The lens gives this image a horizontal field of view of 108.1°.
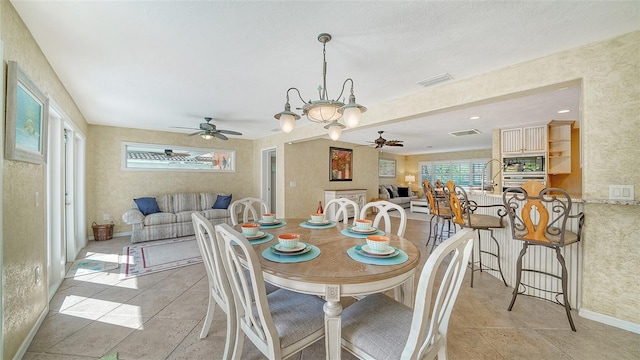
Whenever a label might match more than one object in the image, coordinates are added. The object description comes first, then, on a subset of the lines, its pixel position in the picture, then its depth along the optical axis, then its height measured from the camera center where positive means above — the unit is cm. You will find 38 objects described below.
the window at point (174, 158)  507 +49
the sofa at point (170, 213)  437 -72
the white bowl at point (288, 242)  144 -39
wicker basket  445 -102
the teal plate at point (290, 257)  133 -47
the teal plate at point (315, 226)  219 -45
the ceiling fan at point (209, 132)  398 +81
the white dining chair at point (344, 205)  263 -31
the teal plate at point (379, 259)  129 -46
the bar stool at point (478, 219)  257 -48
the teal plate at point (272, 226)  221 -46
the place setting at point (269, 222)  224 -43
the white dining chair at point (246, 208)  263 -35
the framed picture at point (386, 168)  950 +46
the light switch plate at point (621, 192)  179 -11
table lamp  1009 +0
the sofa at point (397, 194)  852 -62
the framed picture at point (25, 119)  146 +43
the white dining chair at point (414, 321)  94 -75
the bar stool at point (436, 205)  360 -46
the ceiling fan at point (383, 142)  548 +89
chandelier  175 +53
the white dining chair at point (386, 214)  207 -34
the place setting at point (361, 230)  191 -44
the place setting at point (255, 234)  175 -44
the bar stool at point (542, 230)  189 -46
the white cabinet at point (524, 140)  454 +79
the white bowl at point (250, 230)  182 -41
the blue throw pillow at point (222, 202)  554 -56
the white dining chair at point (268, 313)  107 -76
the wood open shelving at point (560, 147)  447 +61
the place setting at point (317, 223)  221 -44
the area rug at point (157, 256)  312 -120
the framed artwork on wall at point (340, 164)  661 +43
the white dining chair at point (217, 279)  139 -66
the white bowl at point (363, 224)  198 -40
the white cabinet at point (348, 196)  603 -48
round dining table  114 -49
